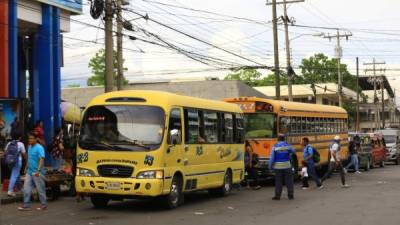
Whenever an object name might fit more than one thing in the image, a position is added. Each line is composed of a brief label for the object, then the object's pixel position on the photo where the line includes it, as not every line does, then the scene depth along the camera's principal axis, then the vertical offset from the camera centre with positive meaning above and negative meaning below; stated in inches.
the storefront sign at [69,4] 970.2 +199.0
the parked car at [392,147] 1654.8 -61.9
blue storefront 884.0 +129.8
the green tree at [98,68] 2620.6 +258.2
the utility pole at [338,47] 2522.1 +312.2
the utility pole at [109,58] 789.9 +89.4
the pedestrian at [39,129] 734.3 +2.5
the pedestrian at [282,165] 667.4 -41.6
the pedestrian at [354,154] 1168.2 -56.5
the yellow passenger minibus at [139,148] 534.0 -16.5
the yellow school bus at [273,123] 870.4 +3.4
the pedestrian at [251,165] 841.5 -51.6
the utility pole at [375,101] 3415.4 +120.0
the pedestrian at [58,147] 717.3 -18.6
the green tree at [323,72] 3710.6 +316.7
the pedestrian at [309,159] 807.7 -43.3
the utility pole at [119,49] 879.3 +119.3
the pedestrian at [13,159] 623.5 -27.0
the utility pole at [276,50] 1431.7 +173.7
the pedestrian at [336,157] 854.7 -44.4
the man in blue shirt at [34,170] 554.6 -34.4
